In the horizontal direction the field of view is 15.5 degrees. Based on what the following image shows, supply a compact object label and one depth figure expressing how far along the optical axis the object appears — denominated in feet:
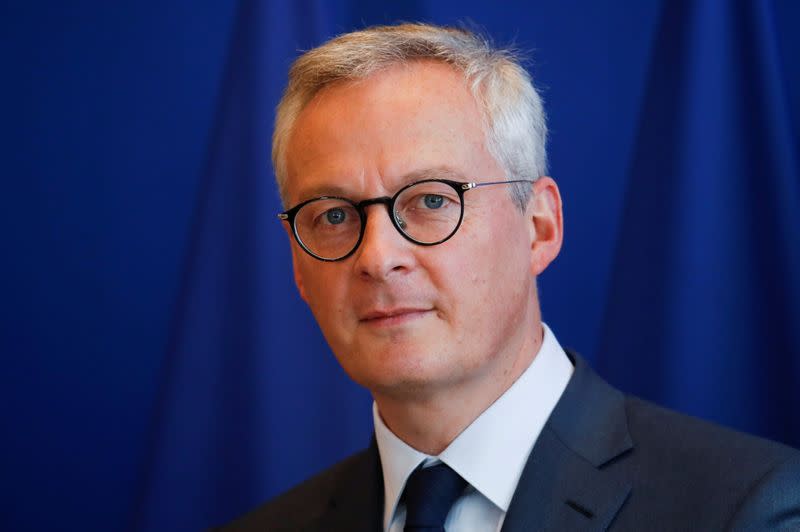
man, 5.74
